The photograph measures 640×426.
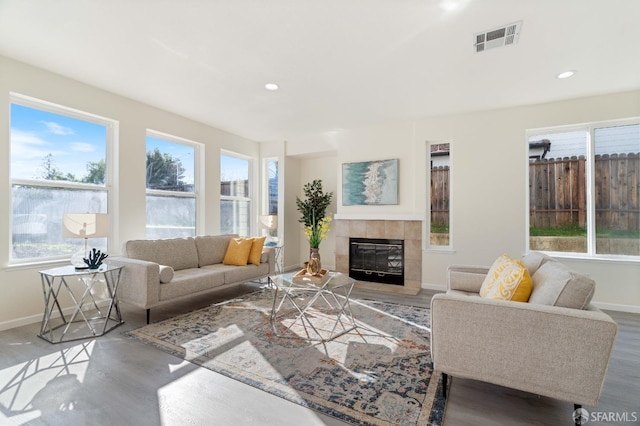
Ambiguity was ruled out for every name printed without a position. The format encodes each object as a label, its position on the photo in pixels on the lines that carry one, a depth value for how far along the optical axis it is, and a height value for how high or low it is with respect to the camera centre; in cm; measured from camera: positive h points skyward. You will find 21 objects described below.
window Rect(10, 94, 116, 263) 318 +50
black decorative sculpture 307 -45
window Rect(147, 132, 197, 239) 446 +45
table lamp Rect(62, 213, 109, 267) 302 -11
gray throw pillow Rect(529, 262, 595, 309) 170 -44
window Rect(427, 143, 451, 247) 483 +36
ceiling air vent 247 +153
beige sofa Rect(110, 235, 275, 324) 314 -69
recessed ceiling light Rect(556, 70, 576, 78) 322 +153
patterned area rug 186 -115
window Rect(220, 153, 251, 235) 573 +41
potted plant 583 +22
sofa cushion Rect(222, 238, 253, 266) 442 -54
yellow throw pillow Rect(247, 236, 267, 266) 454 -55
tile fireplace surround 486 -38
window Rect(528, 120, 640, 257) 385 +35
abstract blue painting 511 +57
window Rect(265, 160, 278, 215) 646 +66
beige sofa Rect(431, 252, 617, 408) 155 -69
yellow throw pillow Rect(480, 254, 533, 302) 202 -48
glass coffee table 292 -113
